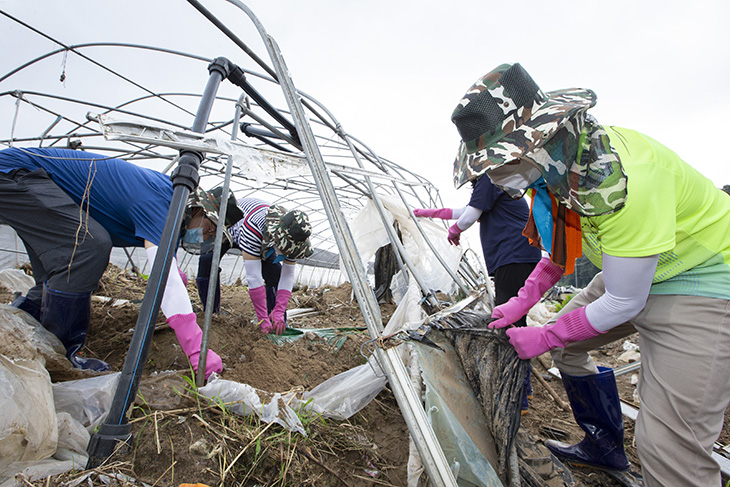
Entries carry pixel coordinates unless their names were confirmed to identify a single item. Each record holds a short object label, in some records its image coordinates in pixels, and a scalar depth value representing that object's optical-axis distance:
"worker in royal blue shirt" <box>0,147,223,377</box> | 1.63
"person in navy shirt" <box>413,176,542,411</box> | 2.35
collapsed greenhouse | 1.02
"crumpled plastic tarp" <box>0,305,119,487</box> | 0.98
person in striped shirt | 3.27
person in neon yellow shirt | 1.04
